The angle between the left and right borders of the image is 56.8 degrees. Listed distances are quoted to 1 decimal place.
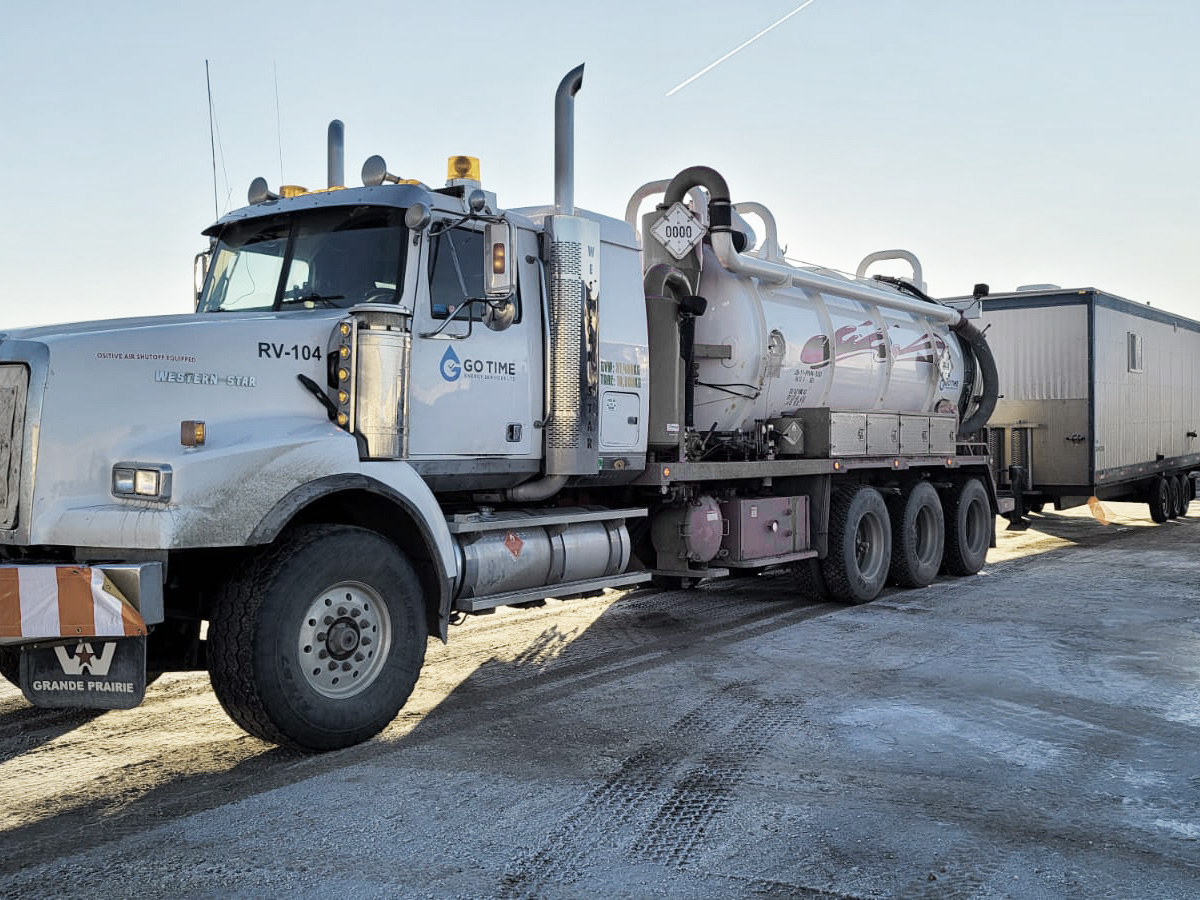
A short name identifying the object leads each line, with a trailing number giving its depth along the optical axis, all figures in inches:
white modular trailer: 678.5
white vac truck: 203.0
